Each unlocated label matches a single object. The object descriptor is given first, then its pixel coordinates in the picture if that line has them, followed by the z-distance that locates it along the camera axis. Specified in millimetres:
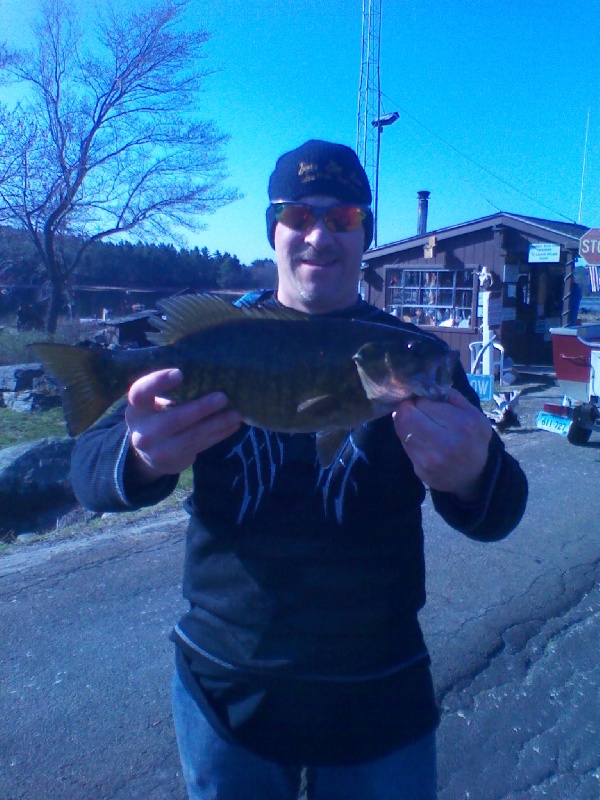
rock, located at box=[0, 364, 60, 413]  13906
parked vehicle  8672
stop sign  11344
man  1662
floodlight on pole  21078
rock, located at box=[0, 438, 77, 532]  7391
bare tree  19703
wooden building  15123
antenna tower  21547
